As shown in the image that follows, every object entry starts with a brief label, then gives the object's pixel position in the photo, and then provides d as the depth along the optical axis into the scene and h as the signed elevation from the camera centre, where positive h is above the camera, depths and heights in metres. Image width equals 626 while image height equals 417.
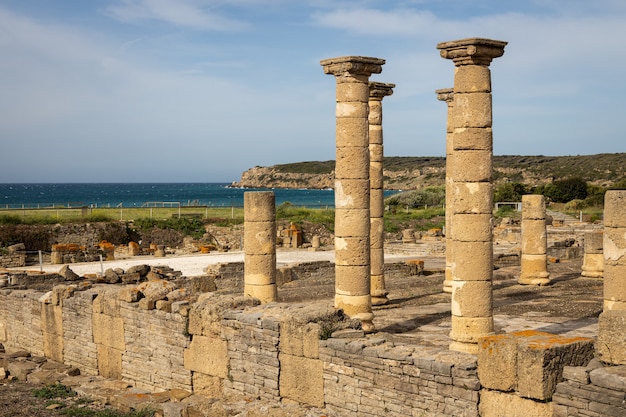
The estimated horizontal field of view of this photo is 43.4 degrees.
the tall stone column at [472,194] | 11.91 -0.17
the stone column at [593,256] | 21.19 -2.03
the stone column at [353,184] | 14.15 +0.00
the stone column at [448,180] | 18.14 +0.07
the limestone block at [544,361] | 9.24 -2.14
